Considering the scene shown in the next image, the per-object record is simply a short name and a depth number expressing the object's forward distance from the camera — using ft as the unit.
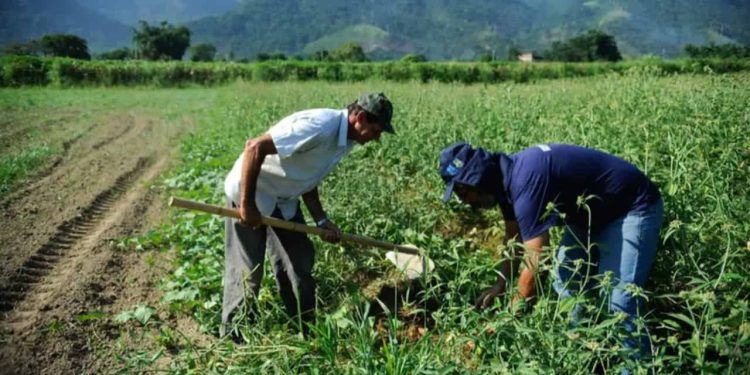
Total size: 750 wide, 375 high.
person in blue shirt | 8.46
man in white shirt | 9.91
